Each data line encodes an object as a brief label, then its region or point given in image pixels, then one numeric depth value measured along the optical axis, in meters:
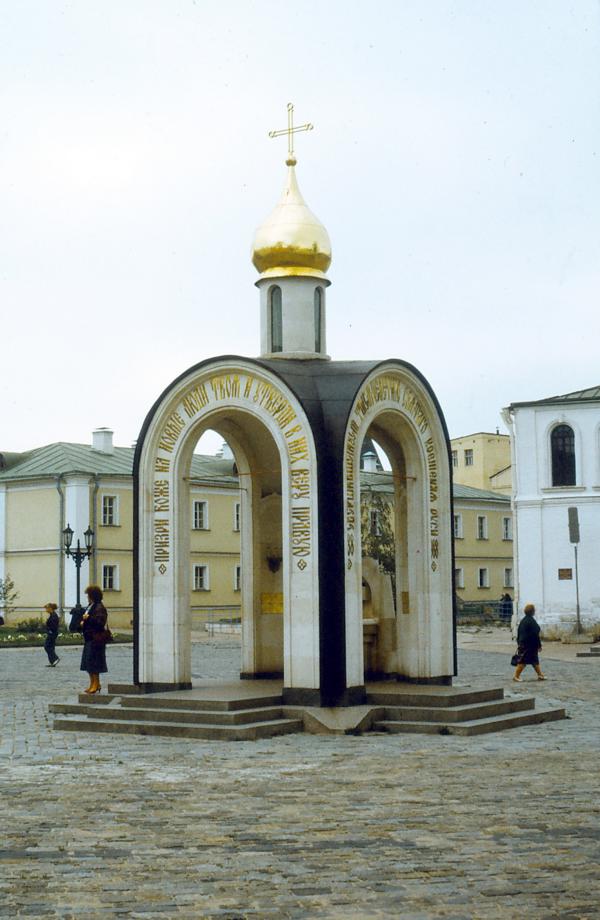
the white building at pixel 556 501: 38.97
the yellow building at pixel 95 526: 51.25
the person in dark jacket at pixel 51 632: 28.42
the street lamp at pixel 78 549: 37.36
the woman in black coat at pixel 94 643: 17.06
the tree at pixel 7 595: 48.21
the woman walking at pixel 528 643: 21.81
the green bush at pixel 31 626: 44.28
